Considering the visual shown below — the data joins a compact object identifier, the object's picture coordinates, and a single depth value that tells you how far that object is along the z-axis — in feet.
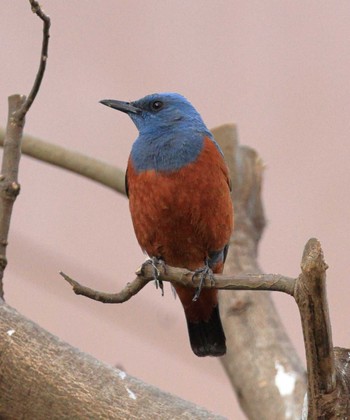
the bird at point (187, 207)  19.33
